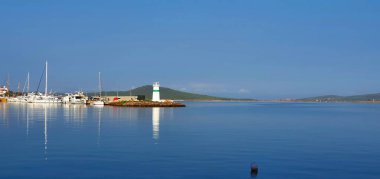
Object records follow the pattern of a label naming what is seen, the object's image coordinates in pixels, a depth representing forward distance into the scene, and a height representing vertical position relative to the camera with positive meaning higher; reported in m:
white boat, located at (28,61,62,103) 166.68 +1.90
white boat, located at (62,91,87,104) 171.80 +1.90
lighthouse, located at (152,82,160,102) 141.04 +3.77
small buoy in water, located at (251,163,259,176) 20.48 -3.07
